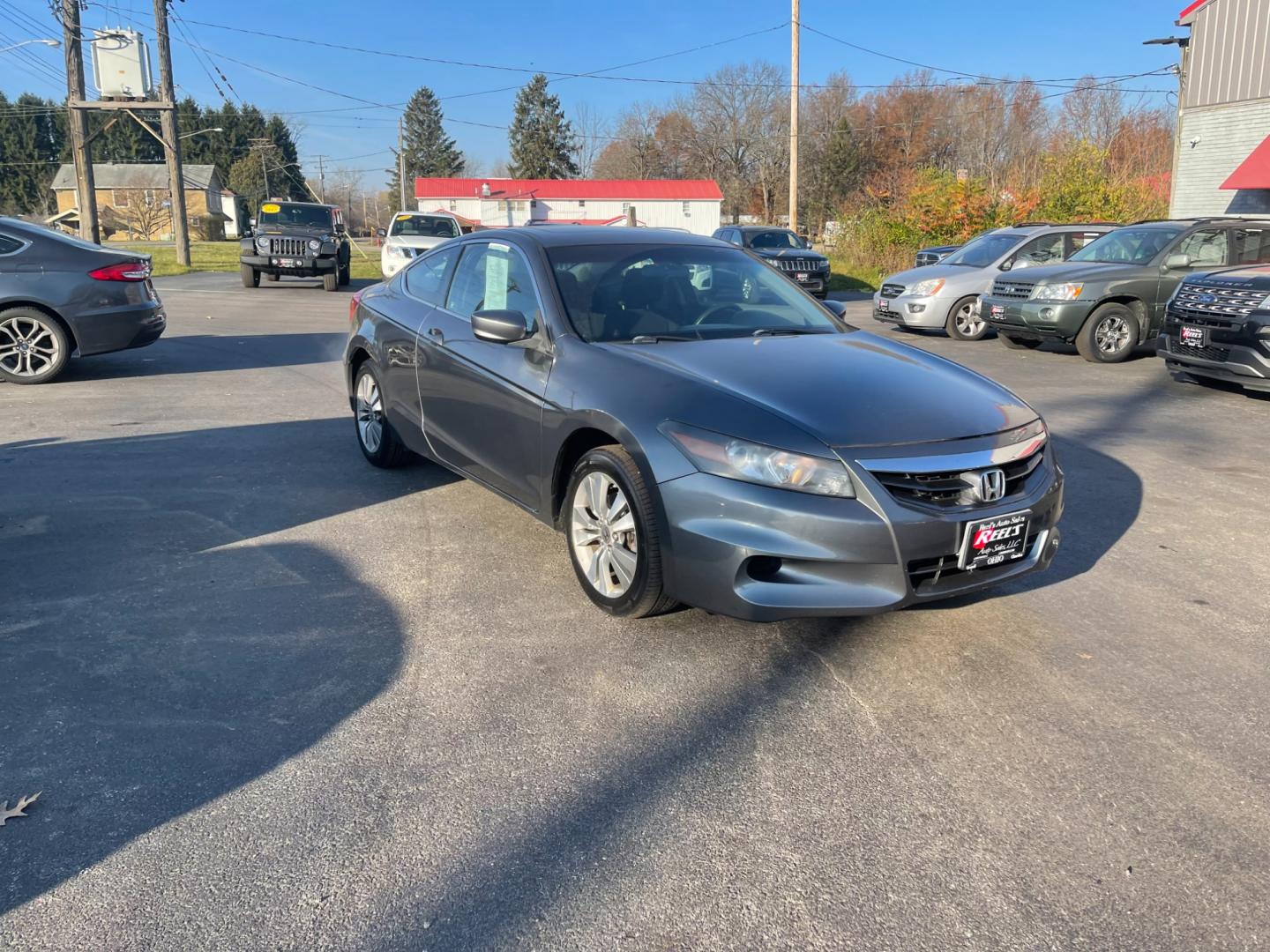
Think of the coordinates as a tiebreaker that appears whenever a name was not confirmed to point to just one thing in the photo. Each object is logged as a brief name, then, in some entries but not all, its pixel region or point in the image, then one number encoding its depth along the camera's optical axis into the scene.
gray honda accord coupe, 3.43
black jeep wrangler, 23.45
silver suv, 14.62
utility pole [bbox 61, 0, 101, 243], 26.89
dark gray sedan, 9.31
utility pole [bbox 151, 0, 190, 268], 28.39
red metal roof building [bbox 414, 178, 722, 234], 66.44
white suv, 20.64
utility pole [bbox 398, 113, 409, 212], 78.25
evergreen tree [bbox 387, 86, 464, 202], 104.94
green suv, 11.70
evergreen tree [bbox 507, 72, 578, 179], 88.69
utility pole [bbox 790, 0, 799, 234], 29.08
